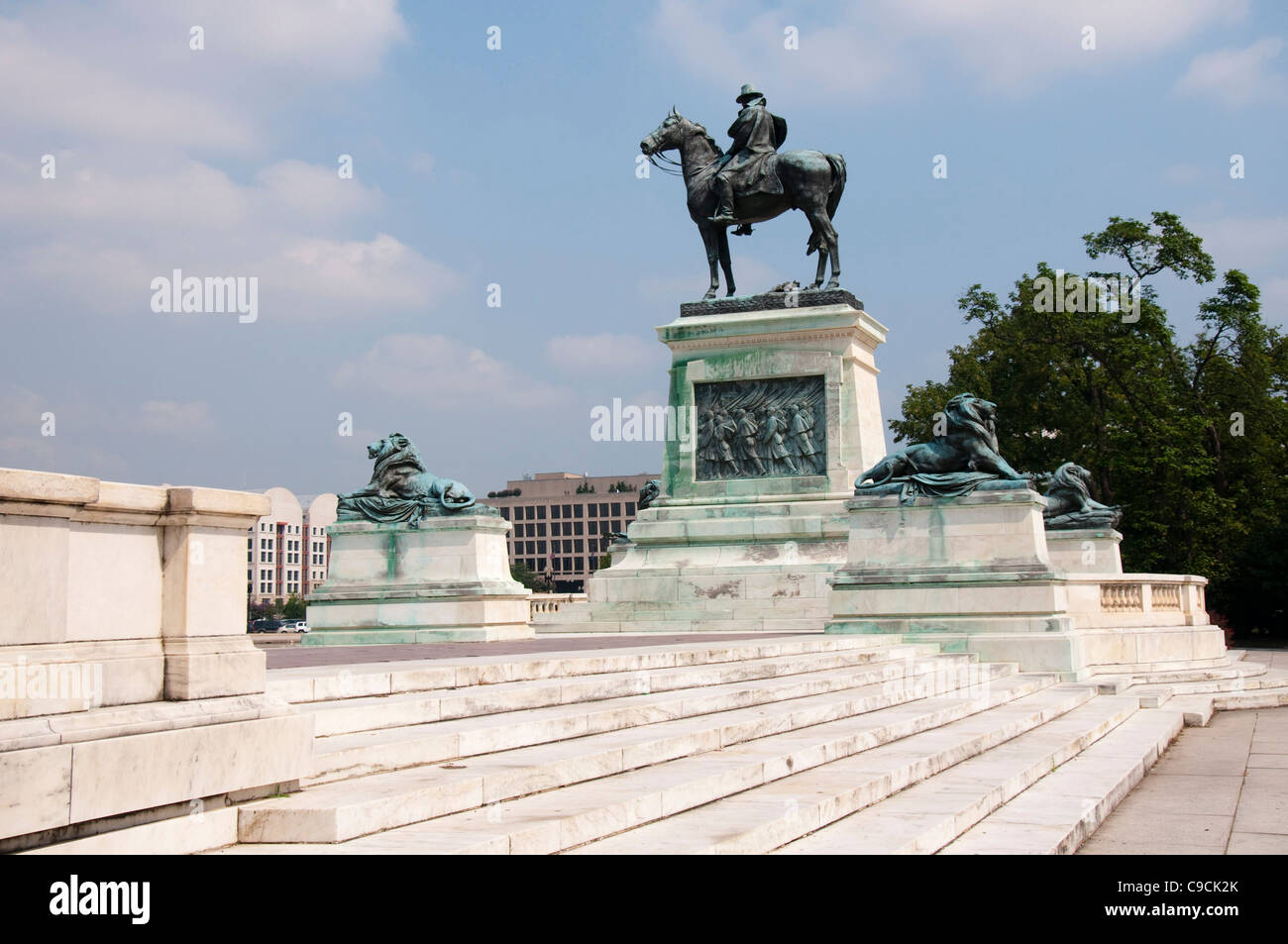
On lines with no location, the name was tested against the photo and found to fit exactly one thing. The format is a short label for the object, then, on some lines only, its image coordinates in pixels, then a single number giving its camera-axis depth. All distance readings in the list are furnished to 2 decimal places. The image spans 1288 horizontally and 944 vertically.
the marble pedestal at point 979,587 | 17.42
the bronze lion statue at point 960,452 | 18.61
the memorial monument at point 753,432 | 22.89
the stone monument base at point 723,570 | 22.06
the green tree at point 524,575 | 125.69
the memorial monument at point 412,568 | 20.05
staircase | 5.87
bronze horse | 25.31
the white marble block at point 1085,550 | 25.31
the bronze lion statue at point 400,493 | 20.58
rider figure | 25.86
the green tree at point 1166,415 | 42.56
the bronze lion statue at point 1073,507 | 25.84
